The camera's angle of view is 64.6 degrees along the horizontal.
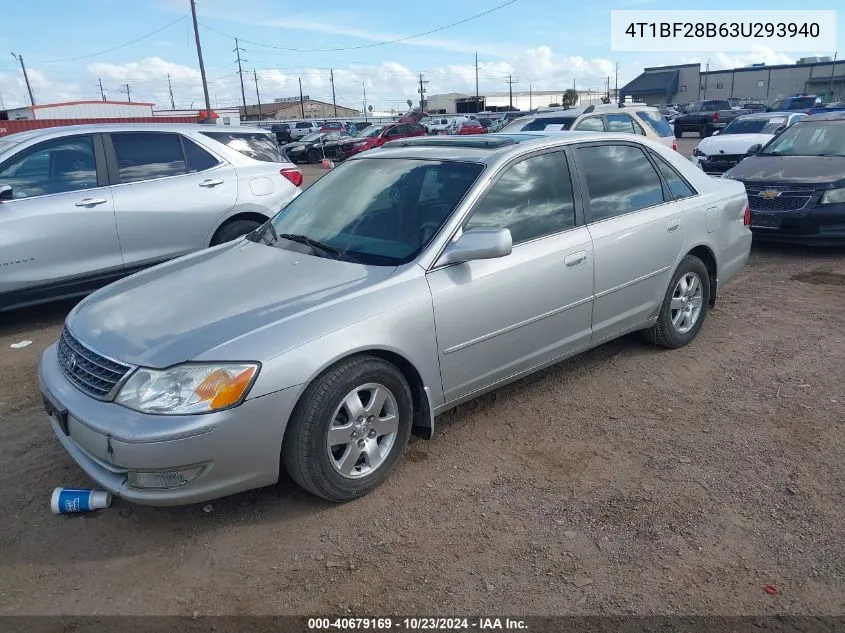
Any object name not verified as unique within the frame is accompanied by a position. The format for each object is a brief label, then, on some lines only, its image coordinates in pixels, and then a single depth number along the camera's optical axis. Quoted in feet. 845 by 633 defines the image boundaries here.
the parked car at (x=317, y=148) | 91.35
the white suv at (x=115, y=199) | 18.85
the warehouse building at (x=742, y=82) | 220.64
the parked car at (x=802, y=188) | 24.57
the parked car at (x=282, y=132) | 123.68
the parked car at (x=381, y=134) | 86.17
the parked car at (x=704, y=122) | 93.91
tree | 287.98
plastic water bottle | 10.31
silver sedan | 9.13
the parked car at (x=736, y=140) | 45.42
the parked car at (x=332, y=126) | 132.78
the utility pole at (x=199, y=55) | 124.55
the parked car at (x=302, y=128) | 128.16
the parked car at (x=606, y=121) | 39.70
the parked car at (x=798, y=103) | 115.34
